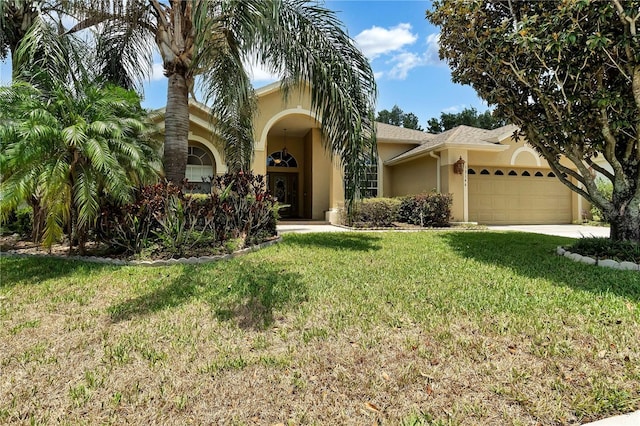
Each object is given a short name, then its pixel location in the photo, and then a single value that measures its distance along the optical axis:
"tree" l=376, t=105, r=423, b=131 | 58.25
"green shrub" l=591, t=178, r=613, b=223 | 16.62
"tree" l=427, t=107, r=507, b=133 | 46.91
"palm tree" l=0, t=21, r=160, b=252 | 5.72
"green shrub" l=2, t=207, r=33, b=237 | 10.11
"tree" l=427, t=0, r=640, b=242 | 5.69
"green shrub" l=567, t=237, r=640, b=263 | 6.16
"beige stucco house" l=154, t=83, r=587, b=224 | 14.73
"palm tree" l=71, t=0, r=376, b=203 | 7.38
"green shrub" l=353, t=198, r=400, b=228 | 13.23
